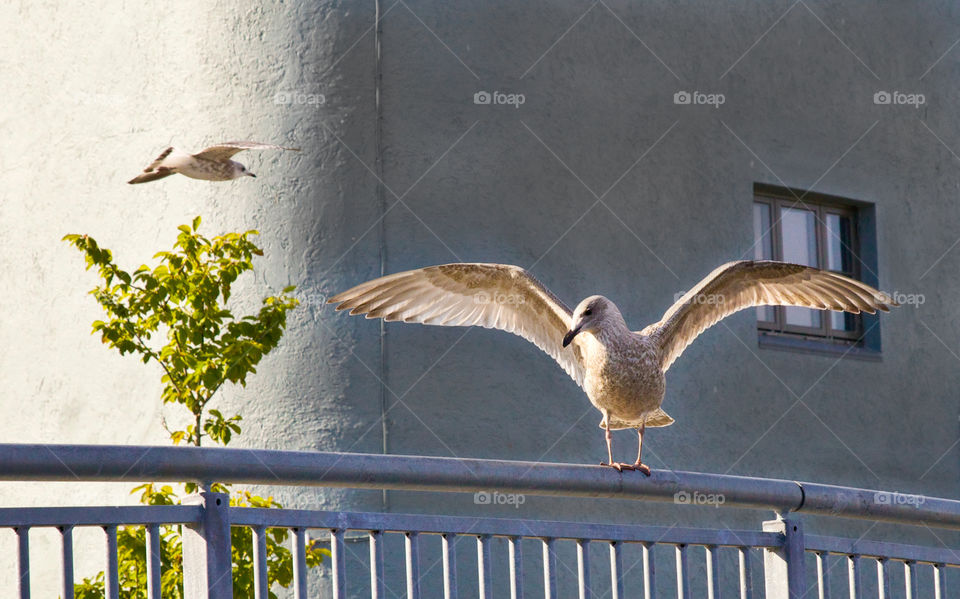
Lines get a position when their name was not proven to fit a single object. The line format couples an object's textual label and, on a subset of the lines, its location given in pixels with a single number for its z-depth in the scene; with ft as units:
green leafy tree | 46.73
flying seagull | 46.11
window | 71.77
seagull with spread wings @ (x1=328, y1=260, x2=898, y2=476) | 37.55
